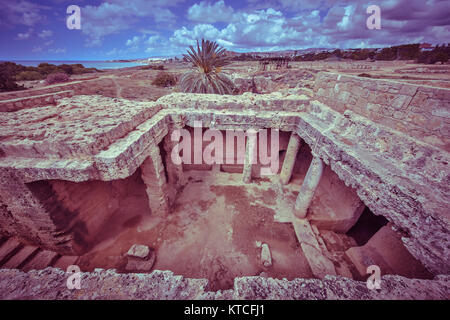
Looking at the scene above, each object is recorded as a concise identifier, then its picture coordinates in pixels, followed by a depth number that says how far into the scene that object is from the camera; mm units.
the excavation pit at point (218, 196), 3141
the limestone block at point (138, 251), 4523
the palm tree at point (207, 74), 9664
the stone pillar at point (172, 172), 6248
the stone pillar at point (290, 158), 6510
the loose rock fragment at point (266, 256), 4645
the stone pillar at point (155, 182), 4870
